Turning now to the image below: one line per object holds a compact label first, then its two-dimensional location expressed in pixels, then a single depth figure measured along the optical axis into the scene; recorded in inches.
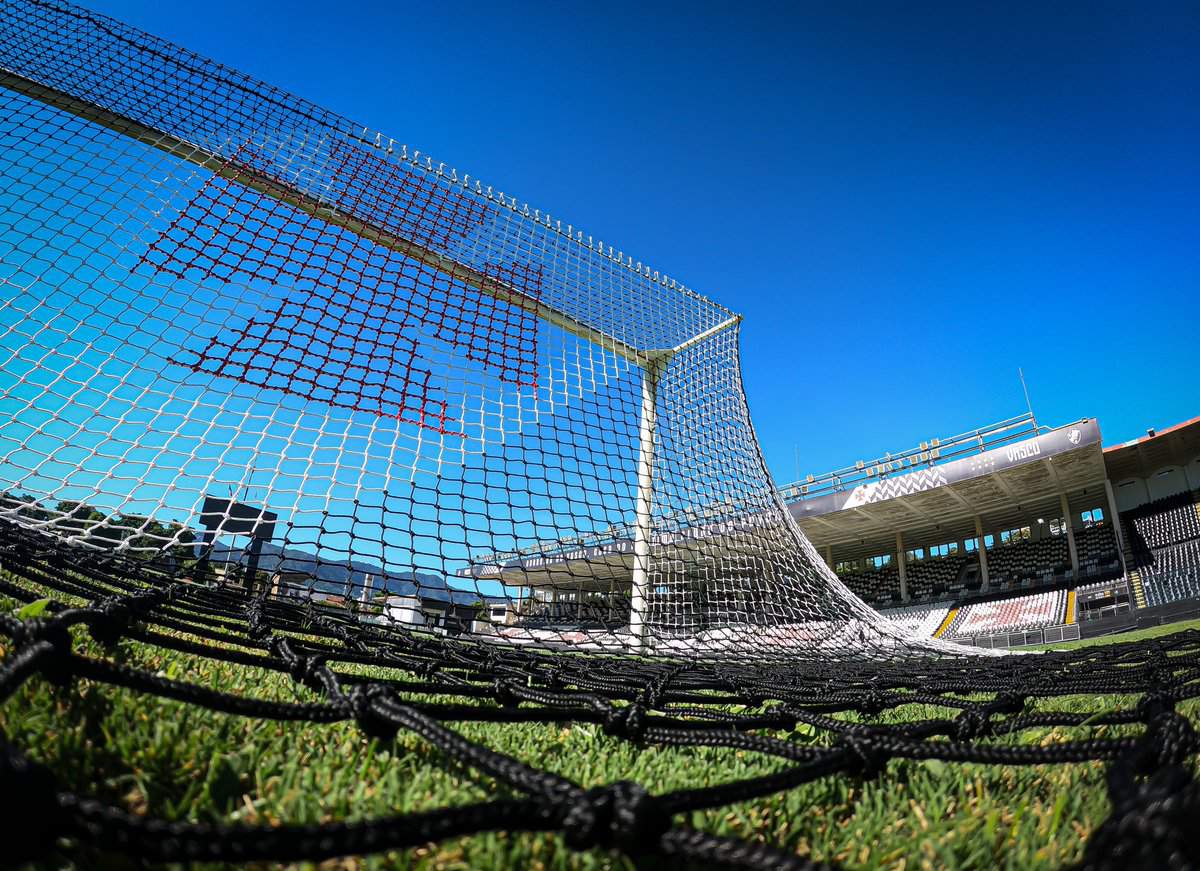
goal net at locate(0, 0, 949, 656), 109.0
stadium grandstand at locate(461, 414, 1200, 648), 573.6
